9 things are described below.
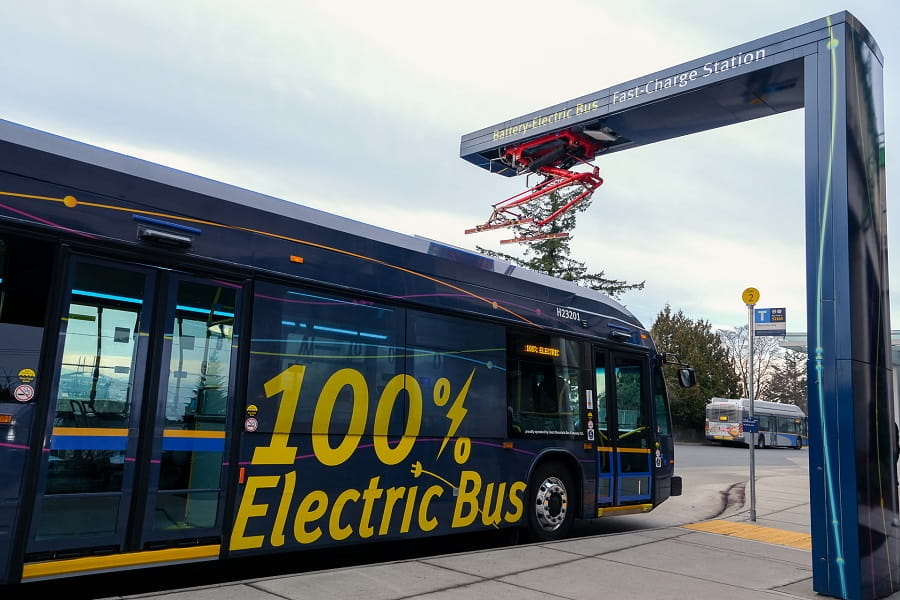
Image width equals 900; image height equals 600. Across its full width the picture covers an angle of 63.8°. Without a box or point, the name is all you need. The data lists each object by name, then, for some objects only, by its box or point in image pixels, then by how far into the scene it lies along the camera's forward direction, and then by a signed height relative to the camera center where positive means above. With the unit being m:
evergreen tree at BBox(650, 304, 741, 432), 55.12 +4.00
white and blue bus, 45.31 -0.41
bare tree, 64.12 +5.72
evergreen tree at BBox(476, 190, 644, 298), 37.12 +7.87
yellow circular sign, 11.85 +1.95
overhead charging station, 6.26 +1.32
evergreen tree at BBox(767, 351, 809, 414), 80.69 +3.84
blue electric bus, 4.95 +0.13
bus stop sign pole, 11.55 +1.47
